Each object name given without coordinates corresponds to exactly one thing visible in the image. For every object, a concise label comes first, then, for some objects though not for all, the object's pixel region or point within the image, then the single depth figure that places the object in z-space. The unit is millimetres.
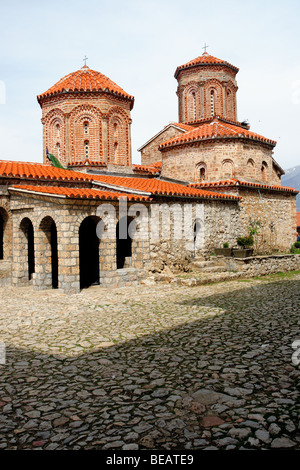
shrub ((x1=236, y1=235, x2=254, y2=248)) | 14680
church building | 10812
